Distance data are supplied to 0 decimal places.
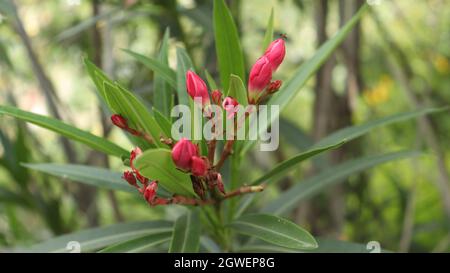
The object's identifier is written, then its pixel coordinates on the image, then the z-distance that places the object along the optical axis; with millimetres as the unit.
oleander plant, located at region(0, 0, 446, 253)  605
